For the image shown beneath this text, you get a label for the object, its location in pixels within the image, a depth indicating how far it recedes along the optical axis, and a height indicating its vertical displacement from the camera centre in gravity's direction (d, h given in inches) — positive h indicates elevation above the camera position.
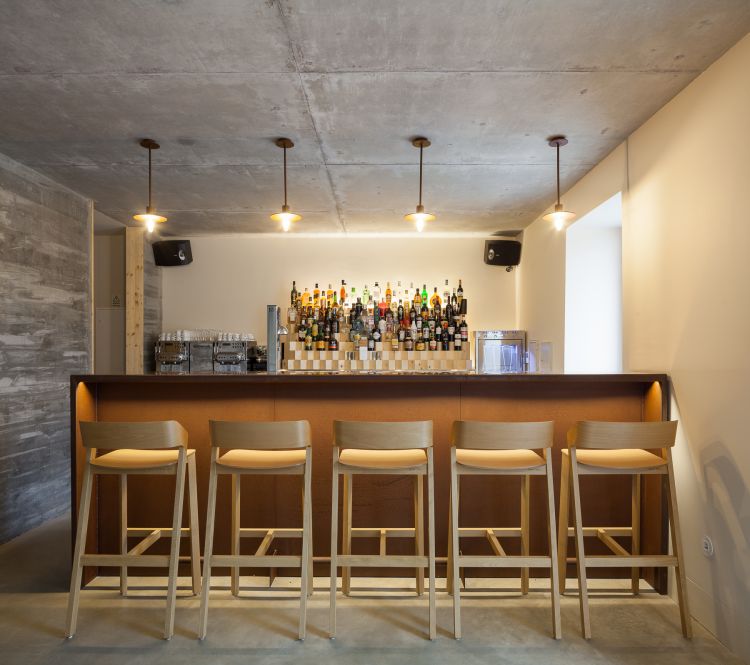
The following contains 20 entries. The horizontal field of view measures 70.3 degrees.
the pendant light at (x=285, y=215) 144.4 +33.5
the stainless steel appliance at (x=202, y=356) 245.4 -10.6
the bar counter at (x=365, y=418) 124.9 -23.1
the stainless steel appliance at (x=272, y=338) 173.3 -1.6
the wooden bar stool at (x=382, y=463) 97.4 -24.9
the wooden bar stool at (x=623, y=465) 98.6 -25.4
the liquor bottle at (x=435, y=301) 232.1 +14.1
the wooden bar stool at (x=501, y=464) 97.2 -25.0
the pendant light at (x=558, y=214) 146.2 +33.7
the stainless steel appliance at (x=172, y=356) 244.7 -10.6
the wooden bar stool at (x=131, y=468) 98.2 -25.8
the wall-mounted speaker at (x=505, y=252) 256.5 +39.2
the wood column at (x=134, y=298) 245.8 +16.4
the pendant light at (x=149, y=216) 144.3 +33.2
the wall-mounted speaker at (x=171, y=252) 256.8 +39.3
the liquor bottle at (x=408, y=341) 221.8 -3.3
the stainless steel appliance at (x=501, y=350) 246.8 -7.9
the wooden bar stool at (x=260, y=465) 97.3 -25.3
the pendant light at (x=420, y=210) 143.4 +34.2
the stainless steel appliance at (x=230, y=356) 244.5 -10.5
